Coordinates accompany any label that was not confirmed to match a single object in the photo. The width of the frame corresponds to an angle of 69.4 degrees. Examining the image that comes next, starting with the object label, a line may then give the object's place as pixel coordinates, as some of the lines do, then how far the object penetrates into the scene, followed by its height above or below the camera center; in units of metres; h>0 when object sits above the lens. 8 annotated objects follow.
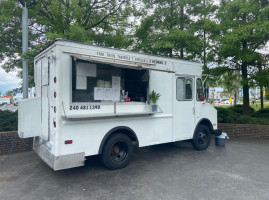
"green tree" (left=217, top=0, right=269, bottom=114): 7.63 +2.68
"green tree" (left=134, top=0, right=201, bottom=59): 8.05 +3.15
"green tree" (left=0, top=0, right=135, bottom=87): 7.16 +3.22
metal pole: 6.45 +1.85
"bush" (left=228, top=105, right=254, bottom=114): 12.02 -0.55
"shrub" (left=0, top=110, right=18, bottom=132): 6.26 -0.69
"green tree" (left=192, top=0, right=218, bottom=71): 8.20 +3.09
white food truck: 3.91 -0.12
